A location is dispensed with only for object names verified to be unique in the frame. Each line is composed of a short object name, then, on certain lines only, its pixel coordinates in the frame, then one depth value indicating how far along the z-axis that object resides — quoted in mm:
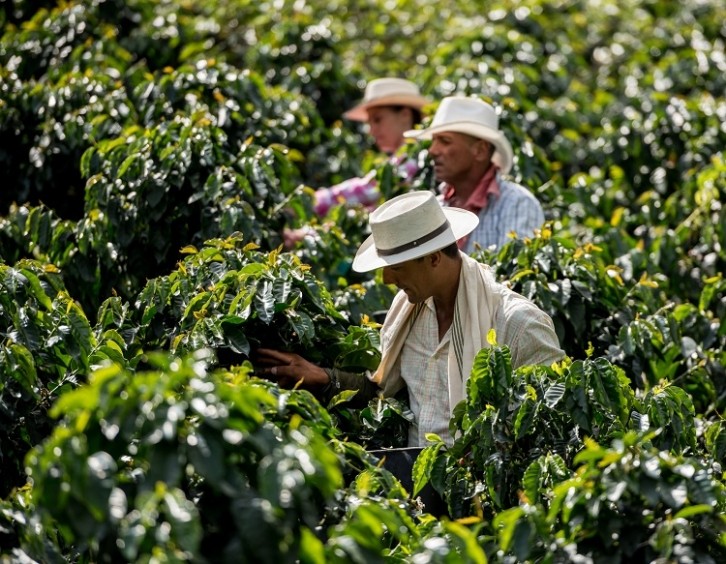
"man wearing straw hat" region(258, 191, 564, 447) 9805
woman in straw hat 16781
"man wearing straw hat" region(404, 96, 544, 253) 13562
